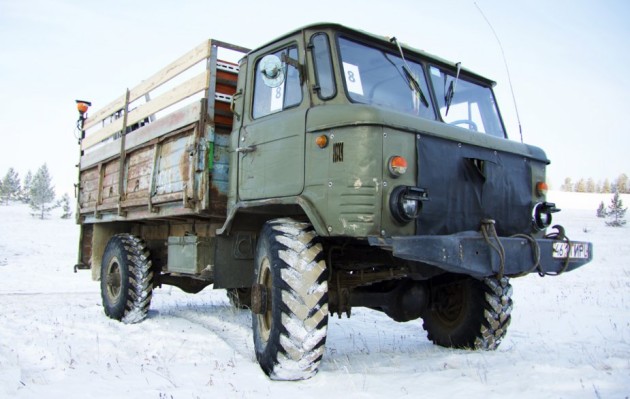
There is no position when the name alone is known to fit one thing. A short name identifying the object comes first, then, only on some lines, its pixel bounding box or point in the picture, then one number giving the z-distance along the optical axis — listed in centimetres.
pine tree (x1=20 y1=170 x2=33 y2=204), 6969
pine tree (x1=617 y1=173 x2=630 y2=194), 11212
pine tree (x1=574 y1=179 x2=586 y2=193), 12291
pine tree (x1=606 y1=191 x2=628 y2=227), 3762
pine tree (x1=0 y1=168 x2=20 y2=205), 6600
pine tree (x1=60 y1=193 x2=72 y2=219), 4884
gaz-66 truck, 407
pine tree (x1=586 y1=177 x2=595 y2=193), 12669
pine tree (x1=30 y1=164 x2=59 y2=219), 4984
